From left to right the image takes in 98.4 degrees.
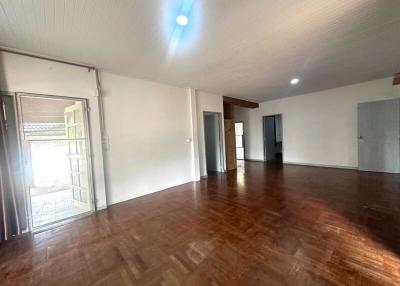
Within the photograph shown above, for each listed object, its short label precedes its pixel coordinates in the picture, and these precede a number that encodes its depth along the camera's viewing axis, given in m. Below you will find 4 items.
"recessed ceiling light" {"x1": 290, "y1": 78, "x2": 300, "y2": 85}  4.62
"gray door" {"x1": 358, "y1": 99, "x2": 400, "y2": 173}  4.75
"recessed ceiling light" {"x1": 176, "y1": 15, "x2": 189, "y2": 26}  1.99
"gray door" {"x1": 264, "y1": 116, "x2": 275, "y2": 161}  7.85
